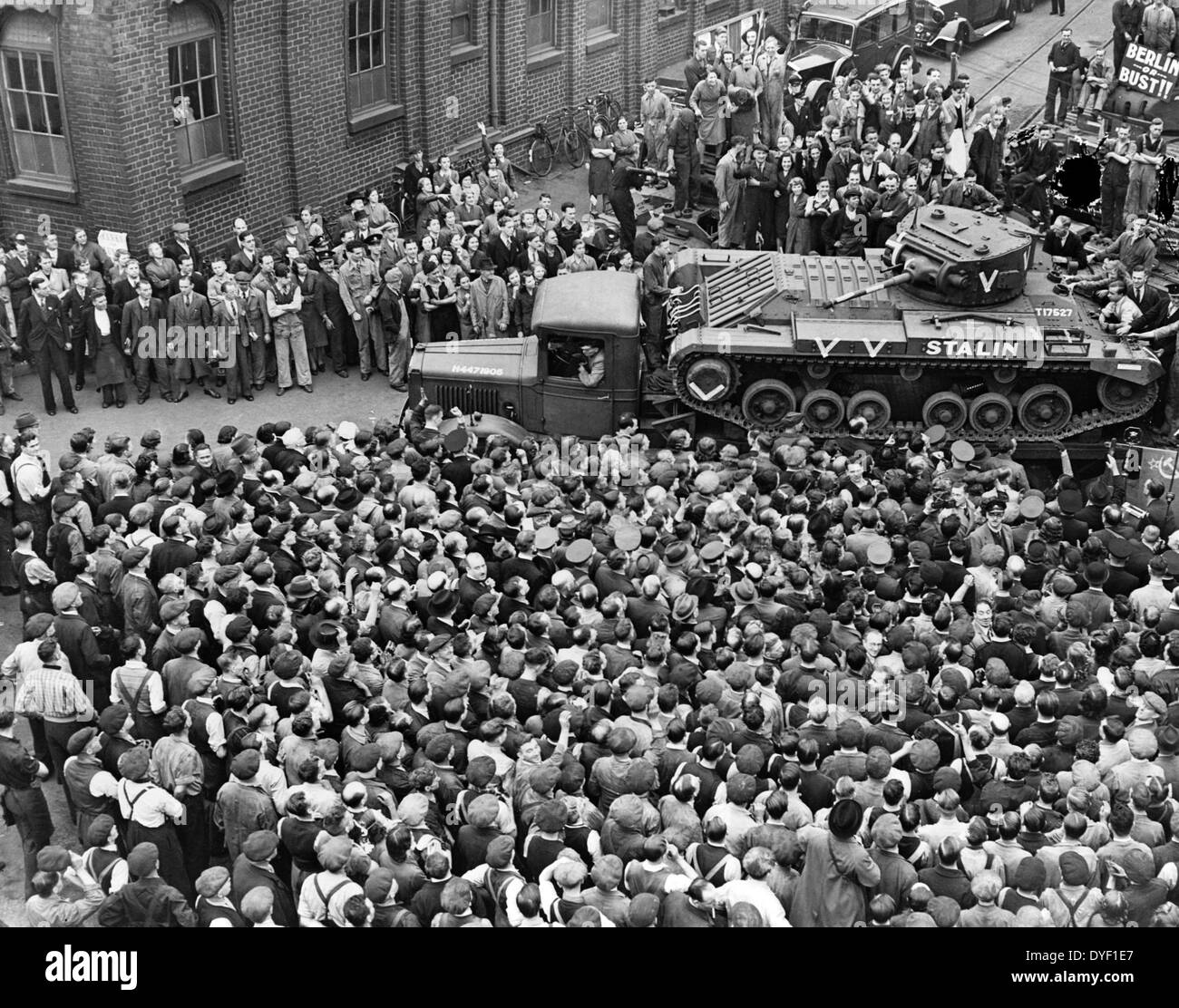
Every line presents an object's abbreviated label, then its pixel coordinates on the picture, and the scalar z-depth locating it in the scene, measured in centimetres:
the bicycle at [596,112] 2948
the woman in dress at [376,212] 2300
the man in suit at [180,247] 2050
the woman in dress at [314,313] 2056
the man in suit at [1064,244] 2047
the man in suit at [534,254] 2112
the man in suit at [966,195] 2312
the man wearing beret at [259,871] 980
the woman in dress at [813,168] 2438
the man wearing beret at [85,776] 1086
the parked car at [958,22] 3297
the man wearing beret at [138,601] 1300
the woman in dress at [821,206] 2298
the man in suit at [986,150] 2469
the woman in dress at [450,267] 2044
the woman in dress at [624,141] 2614
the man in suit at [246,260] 2058
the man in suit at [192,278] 1988
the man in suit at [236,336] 1983
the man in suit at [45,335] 1906
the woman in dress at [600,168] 2605
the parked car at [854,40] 2977
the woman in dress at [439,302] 2034
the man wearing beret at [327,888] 932
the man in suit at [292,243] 2142
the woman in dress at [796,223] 2327
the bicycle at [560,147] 2864
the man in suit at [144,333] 1948
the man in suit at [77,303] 1928
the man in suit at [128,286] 1952
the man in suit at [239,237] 2077
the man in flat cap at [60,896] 936
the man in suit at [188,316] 1959
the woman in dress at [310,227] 2236
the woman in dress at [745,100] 2656
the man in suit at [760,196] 2400
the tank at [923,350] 1786
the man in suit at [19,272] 1936
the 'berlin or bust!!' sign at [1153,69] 2672
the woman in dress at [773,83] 2667
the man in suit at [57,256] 1966
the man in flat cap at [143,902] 948
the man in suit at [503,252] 2145
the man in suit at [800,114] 2709
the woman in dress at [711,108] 2673
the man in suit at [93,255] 2020
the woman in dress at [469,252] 2103
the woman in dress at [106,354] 1942
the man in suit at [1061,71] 2919
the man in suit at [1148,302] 1806
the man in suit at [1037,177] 2436
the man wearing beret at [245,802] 1051
